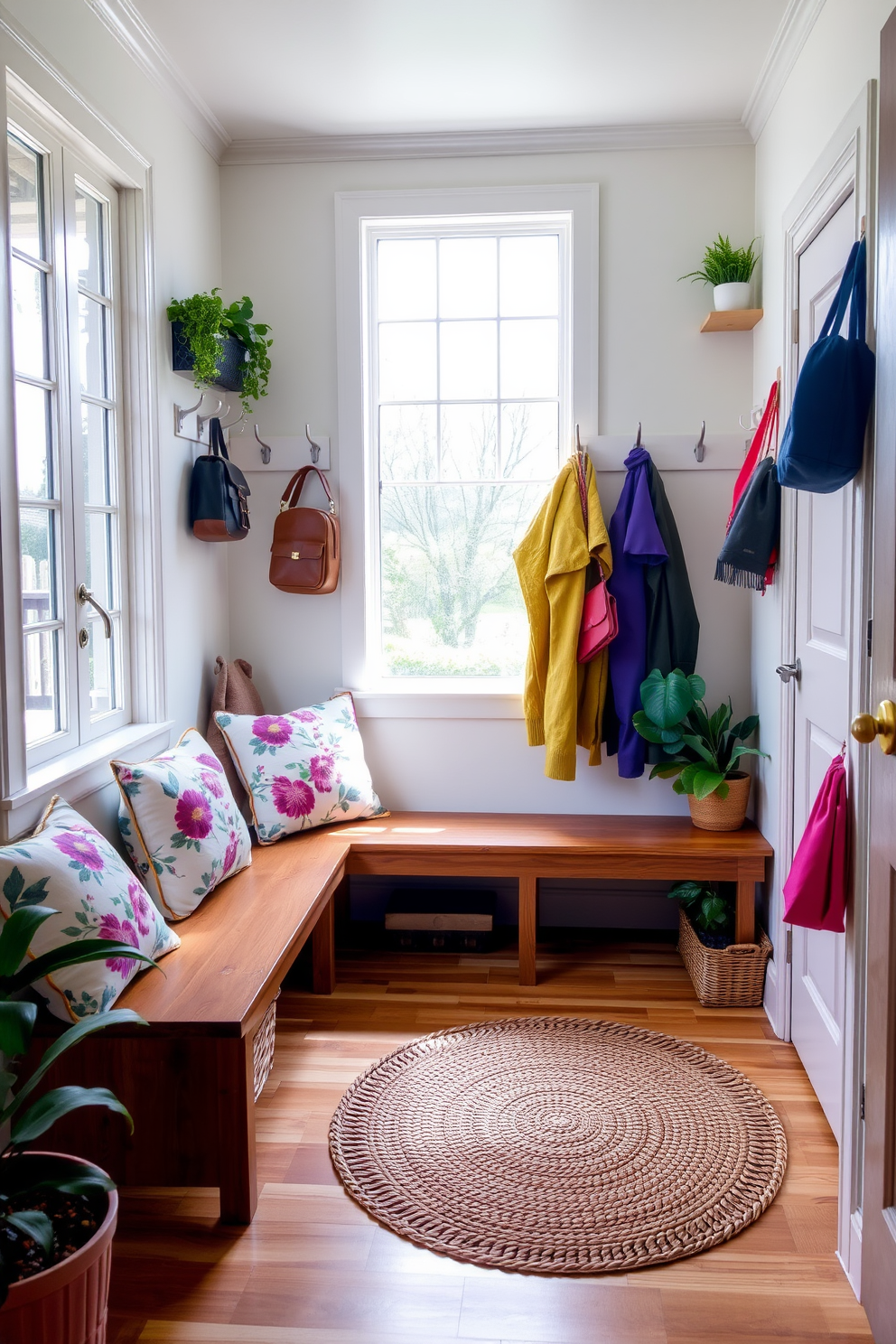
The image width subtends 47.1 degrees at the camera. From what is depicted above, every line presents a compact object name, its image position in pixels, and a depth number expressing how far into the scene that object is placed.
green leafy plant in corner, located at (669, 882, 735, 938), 3.05
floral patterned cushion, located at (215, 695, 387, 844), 3.21
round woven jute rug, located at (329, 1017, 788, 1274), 1.99
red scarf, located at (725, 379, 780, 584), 2.94
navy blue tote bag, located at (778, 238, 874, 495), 1.78
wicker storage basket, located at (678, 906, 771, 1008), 2.99
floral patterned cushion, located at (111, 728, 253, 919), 2.49
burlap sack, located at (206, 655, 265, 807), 3.35
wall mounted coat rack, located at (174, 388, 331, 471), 3.55
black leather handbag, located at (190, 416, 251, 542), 3.16
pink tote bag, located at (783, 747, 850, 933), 2.01
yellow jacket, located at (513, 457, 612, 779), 3.28
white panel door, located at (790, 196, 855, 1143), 2.22
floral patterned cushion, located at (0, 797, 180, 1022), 1.87
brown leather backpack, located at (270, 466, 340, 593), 3.40
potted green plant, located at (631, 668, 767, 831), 3.17
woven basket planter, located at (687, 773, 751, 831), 3.22
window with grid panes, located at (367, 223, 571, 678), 3.55
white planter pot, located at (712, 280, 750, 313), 3.20
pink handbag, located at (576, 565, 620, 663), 3.25
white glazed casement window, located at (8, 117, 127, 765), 2.31
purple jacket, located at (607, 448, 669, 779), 3.35
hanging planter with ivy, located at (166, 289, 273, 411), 2.98
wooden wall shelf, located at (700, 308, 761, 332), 3.19
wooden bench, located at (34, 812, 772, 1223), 2.00
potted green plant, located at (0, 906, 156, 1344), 1.36
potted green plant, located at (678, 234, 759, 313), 3.21
